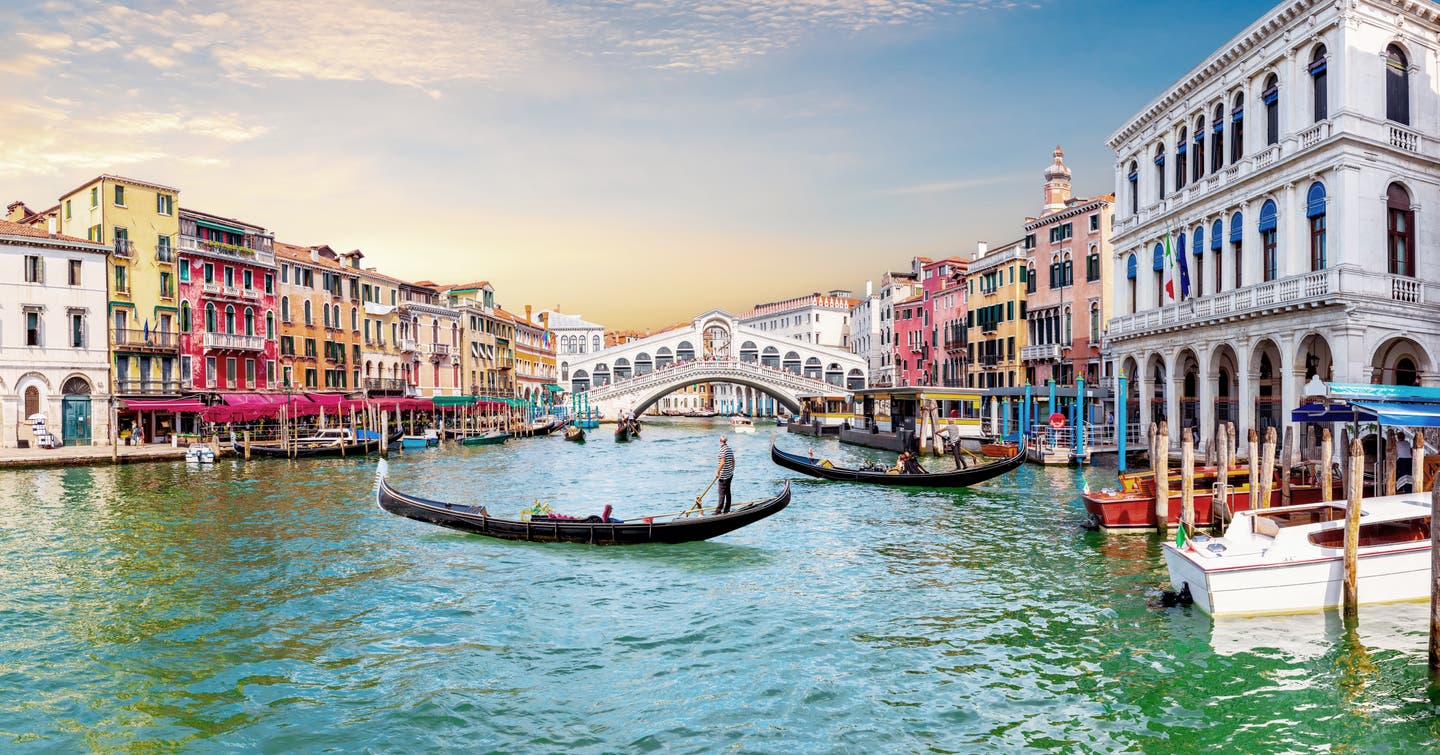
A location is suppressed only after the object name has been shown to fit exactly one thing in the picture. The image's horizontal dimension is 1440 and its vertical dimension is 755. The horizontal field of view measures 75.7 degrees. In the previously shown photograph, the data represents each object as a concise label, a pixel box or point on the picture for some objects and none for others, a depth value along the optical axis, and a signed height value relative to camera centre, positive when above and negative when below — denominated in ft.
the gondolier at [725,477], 42.72 -4.02
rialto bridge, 187.52 +7.24
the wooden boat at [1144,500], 44.24 -5.71
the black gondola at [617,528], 40.70 -6.06
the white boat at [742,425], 185.16 -7.30
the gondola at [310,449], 96.89 -5.53
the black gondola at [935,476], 61.16 -6.17
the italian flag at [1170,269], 68.80 +8.73
